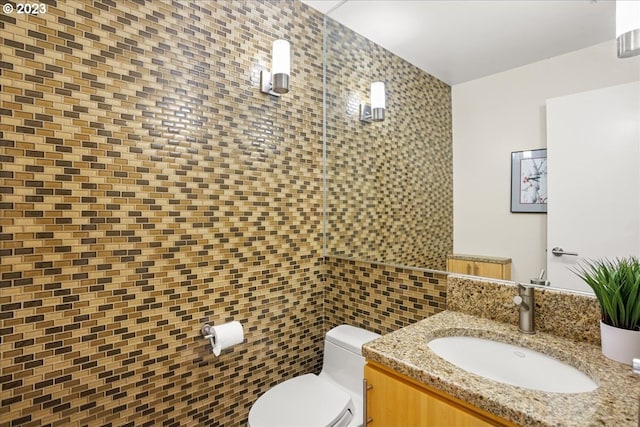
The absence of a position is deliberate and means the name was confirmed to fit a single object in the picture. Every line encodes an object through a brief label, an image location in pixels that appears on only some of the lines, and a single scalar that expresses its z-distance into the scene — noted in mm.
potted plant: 912
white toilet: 1317
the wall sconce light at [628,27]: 1007
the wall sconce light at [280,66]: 1602
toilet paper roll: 1380
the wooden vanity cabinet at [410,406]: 817
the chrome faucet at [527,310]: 1142
